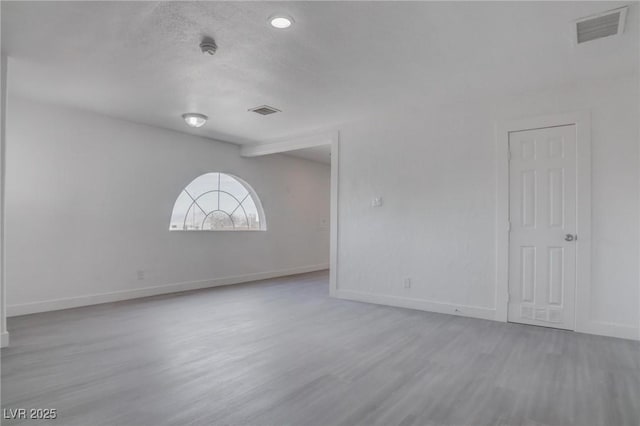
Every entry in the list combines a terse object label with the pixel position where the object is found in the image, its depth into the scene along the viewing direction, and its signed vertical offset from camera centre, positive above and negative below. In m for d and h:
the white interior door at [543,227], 3.70 -0.07
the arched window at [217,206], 6.06 +0.18
